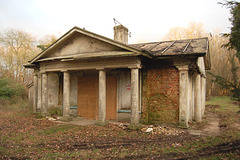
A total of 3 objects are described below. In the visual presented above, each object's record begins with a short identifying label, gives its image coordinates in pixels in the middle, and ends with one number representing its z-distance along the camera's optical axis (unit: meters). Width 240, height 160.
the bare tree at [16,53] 23.70
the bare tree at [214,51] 27.09
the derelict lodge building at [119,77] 8.29
